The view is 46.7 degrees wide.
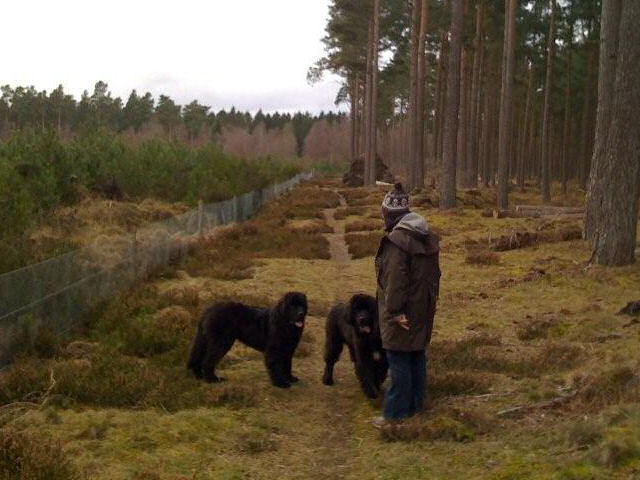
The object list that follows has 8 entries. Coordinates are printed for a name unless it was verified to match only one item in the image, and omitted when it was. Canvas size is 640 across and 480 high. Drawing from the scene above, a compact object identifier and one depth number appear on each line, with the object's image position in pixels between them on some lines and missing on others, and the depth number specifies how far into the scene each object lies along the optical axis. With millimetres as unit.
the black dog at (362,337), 7402
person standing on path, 6379
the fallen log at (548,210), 25734
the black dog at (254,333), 7977
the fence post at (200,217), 19562
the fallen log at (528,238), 18328
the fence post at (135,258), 13344
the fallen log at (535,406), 6488
